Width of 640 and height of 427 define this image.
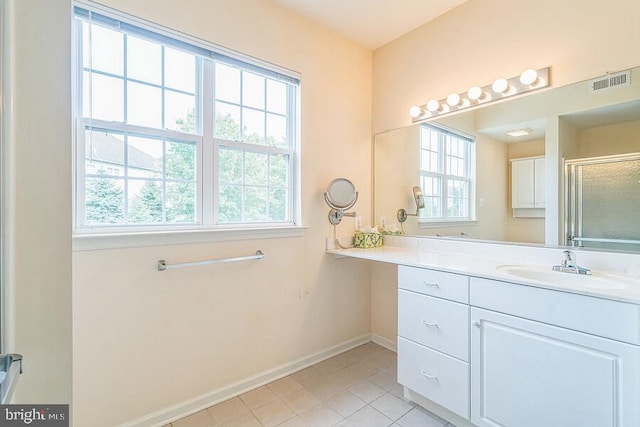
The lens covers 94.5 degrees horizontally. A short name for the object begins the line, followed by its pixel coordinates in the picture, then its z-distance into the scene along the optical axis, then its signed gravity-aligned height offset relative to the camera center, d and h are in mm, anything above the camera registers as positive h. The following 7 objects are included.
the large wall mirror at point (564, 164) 1489 +282
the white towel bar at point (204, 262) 1610 -289
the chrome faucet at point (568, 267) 1498 -276
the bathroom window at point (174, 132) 1479 +475
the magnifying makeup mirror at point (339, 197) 2328 +123
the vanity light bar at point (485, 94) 1740 +793
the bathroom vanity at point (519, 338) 1118 -566
